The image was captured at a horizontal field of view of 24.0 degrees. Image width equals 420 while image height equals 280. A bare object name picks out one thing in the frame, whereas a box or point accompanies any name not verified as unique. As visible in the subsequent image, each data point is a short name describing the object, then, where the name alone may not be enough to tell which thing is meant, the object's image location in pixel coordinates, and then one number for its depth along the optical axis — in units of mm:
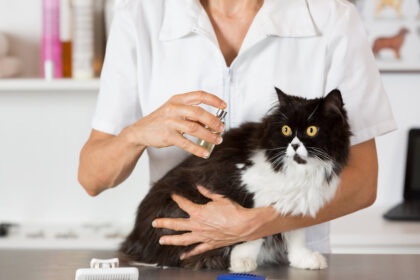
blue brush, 1559
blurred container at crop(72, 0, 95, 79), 2554
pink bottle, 2571
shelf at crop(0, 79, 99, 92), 2579
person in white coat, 1869
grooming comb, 1541
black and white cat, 1657
